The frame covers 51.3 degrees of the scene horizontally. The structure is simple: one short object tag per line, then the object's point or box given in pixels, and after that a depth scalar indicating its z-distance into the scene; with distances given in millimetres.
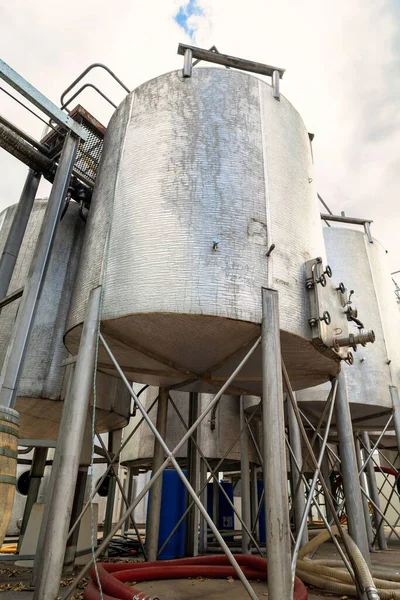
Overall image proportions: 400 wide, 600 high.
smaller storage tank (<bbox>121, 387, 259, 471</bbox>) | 10875
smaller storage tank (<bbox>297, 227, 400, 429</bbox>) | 8812
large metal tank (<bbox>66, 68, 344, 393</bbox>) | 4648
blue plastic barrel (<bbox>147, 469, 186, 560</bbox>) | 9148
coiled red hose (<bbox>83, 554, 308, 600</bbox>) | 4906
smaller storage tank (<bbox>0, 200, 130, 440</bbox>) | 6746
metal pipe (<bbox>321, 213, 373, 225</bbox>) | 10617
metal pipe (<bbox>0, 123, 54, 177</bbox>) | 6395
